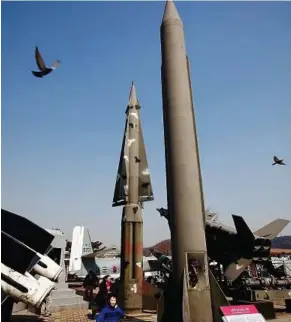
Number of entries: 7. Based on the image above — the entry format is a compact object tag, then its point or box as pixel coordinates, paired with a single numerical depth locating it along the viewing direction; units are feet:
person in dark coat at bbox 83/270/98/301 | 48.10
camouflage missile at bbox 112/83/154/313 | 39.05
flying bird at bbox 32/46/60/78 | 24.62
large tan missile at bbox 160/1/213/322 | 22.18
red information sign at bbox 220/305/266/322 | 16.29
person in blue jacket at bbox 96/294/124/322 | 15.55
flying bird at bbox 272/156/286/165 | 42.62
